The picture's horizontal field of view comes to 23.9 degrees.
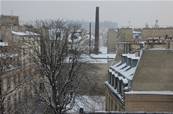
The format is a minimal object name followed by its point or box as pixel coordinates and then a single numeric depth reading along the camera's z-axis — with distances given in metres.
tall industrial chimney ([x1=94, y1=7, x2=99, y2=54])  69.02
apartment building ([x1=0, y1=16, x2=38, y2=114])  32.56
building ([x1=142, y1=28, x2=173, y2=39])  56.65
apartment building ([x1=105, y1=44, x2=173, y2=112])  22.89
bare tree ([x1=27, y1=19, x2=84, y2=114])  28.75
